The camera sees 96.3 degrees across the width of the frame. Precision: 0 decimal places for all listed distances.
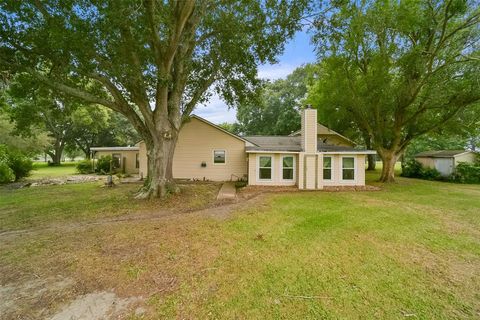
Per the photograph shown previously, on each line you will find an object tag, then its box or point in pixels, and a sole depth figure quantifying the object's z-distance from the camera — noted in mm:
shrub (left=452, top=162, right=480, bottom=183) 15578
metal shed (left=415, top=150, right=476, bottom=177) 16609
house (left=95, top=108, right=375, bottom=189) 12266
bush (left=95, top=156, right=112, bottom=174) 19531
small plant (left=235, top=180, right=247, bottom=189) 13041
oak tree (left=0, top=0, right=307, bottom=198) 6621
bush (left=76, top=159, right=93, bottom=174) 20875
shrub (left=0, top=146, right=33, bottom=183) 13286
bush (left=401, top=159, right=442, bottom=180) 17438
